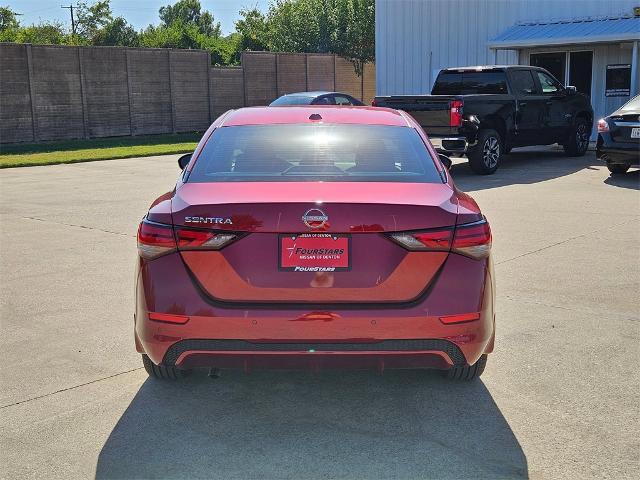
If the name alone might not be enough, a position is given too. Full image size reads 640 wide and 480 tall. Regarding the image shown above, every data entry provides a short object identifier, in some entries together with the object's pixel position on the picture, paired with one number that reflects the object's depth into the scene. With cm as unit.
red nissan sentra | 352
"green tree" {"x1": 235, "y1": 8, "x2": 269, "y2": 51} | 4888
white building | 1911
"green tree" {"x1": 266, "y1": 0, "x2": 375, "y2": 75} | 3453
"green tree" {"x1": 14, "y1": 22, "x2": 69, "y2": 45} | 4762
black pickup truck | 1376
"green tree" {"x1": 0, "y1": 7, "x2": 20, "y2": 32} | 8170
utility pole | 9306
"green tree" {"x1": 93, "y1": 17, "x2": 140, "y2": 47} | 8438
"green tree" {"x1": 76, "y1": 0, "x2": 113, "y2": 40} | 9100
